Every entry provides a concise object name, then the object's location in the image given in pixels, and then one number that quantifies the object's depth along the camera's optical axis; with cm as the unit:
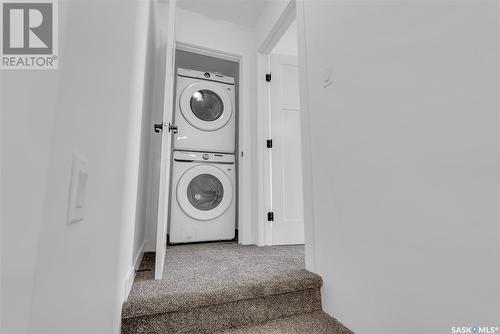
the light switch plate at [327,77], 136
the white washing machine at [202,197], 242
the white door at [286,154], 239
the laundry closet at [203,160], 245
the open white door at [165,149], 129
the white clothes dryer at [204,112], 264
